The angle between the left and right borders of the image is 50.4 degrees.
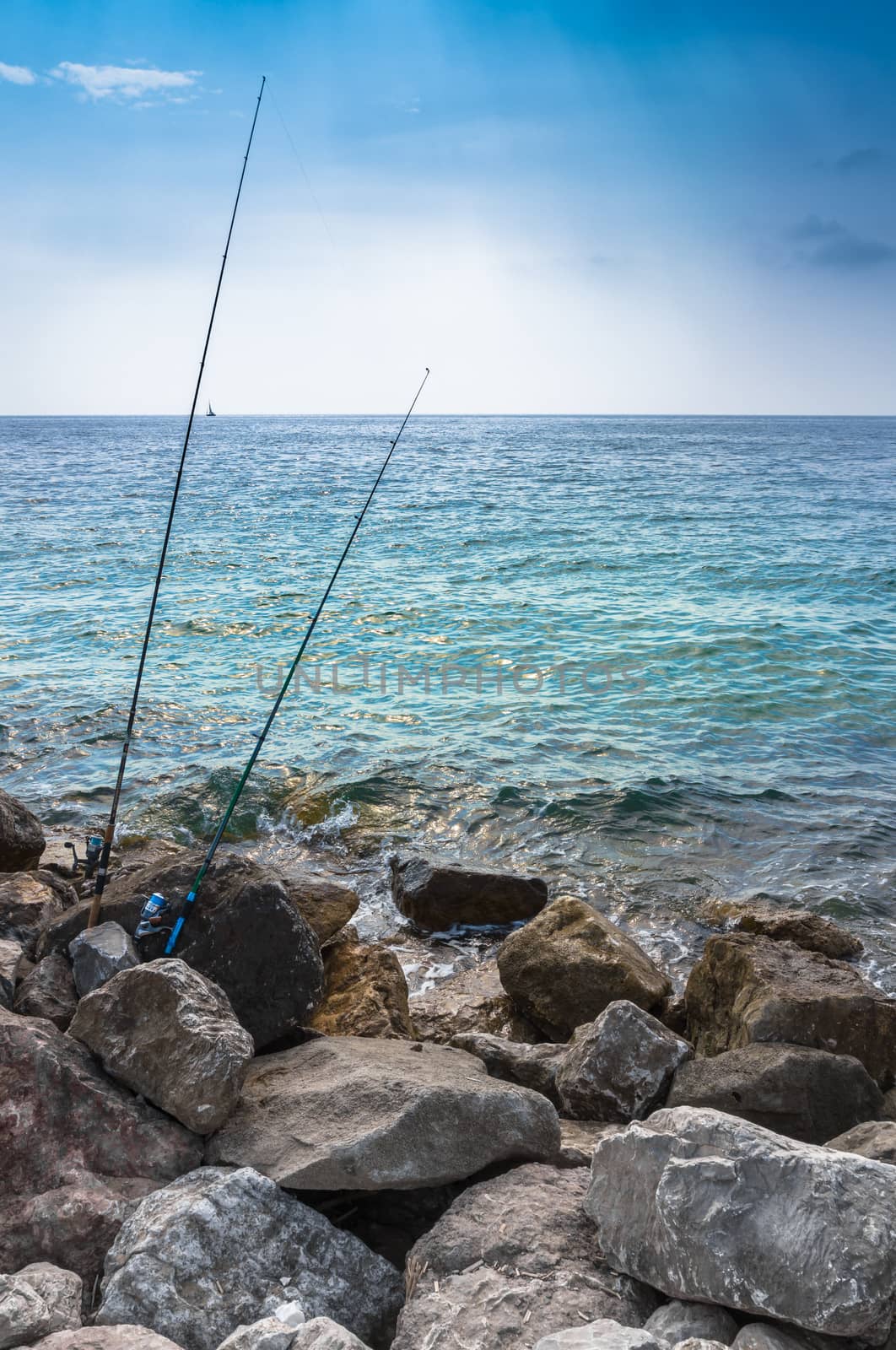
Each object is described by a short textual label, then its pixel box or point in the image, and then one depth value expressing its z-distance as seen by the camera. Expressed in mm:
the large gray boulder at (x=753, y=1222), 2211
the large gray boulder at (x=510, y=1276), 2354
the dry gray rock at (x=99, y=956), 3518
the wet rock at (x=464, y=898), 6098
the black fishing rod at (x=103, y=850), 3816
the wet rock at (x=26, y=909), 4289
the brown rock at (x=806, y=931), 5566
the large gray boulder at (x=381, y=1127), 2807
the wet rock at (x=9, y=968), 3486
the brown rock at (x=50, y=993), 3429
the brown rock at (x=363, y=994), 4215
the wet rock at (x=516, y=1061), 3867
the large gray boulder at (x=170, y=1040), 3008
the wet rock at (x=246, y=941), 3730
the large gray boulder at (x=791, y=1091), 3520
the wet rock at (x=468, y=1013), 4820
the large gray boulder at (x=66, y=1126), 2852
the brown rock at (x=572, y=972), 4723
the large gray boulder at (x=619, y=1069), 3629
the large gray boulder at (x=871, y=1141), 2828
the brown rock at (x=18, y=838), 5676
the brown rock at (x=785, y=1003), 3963
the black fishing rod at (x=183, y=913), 3744
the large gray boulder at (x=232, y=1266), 2422
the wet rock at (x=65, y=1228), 2660
